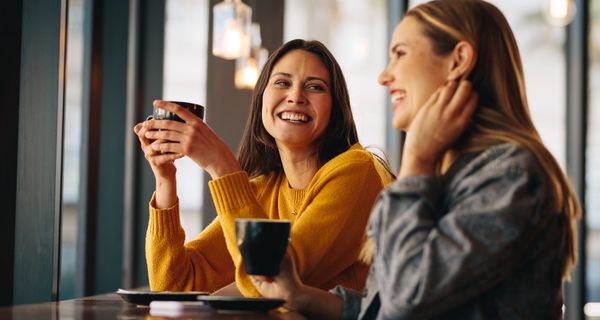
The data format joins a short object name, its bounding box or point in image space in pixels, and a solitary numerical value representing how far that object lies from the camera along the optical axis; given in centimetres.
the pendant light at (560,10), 457
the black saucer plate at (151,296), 159
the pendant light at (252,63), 474
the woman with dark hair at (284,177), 179
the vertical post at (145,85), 460
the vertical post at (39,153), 220
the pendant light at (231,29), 410
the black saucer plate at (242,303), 142
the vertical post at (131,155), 440
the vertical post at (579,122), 527
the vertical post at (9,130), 212
